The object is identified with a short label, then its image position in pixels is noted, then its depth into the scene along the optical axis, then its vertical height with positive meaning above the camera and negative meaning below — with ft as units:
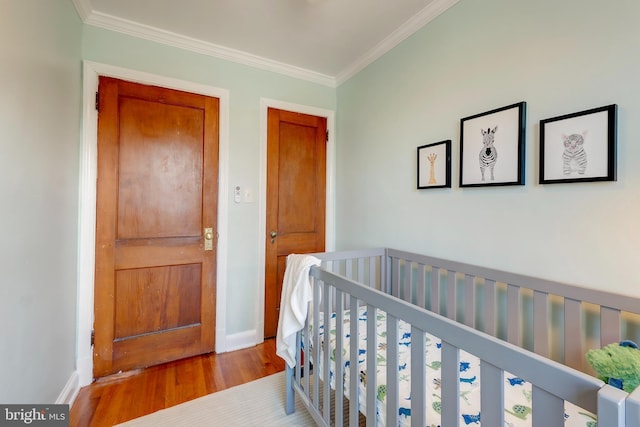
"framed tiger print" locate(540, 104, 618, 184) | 3.51 +0.92
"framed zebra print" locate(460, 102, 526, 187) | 4.41 +1.14
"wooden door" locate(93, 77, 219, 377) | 6.36 -0.35
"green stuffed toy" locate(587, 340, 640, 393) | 2.24 -1.23
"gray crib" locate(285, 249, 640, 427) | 1.90 -1.44
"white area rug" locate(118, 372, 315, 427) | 5.07 -3.76
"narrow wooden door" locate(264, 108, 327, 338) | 8.24 +0.60
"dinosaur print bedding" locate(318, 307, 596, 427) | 2.98 -2.10
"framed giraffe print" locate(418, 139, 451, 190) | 5.59 +1.01
